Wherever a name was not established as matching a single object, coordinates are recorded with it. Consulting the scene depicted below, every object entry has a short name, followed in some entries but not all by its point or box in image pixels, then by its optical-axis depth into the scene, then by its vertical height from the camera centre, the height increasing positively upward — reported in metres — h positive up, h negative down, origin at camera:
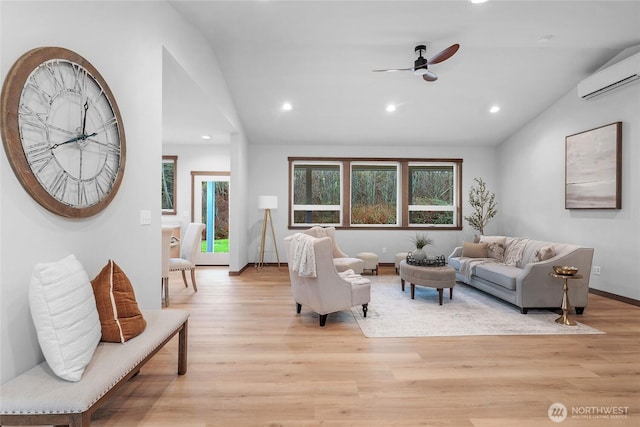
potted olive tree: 6.84 +0.18
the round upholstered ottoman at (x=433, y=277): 4.14 -0.86
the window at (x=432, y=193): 7.27 +0.45
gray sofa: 3.79 -0.81
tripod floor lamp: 6.48 -0.07
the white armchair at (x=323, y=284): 3.32 -0.79
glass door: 7.12 -0.03
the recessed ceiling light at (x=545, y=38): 3.89 +2.17
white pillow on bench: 1.42 -0.50
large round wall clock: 1.54 +0.45
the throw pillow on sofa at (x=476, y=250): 5.29 -0.62
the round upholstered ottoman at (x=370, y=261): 6.13 -0.94
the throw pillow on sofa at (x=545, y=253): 3.98 -0.50
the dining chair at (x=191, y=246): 4.76 -0.54
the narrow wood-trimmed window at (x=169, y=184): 7.08 +0.61
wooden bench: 1.30 -0.77
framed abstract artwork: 4.42 +0.68
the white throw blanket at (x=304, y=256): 3.30 -0.47
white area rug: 3.24 -1.21
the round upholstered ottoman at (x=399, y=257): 6.25 -0.89
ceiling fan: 3.38 +1.74
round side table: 3.40 -0.99
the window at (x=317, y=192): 7.25 +0.46
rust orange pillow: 1.79 -0.55
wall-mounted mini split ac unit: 4.02 +1.85
